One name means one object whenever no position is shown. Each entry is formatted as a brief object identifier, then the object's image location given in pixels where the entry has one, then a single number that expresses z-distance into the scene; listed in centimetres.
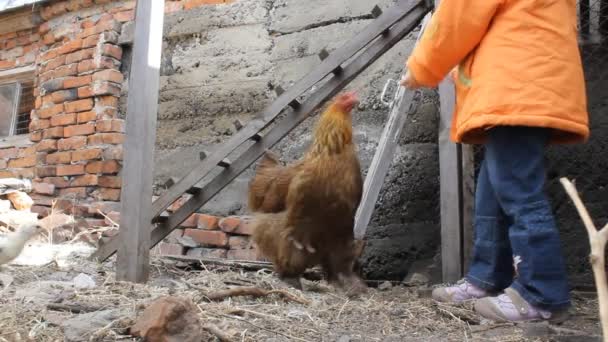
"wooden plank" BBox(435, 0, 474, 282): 313
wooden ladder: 317
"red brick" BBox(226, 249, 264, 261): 415
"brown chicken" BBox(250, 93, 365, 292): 301
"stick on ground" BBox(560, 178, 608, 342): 84
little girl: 224
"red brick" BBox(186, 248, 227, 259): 429
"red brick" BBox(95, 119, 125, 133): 491
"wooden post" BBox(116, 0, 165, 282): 291
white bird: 304
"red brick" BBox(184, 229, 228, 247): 432
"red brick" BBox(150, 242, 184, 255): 437
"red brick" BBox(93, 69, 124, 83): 497
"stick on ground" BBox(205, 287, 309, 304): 256
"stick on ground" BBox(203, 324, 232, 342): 191
